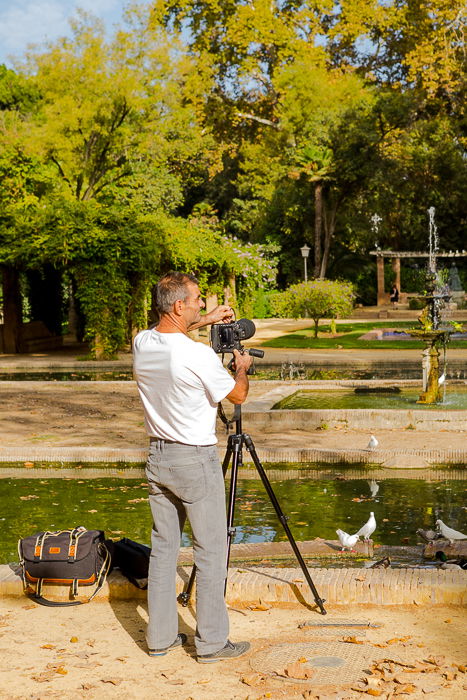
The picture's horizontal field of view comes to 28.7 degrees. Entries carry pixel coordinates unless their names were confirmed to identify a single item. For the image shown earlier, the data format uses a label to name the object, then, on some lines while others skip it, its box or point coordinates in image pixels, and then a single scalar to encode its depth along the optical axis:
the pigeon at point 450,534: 6.18
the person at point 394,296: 45.25
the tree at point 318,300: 29.05
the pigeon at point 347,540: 6.13
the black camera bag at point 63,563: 5.00
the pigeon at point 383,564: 5.67
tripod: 4.67
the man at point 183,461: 4.16
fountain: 13.85
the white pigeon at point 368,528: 6.27
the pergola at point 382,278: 45.53
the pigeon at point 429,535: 6.55
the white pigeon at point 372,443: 9.95
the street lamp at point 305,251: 41.47
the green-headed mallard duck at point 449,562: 5.62
